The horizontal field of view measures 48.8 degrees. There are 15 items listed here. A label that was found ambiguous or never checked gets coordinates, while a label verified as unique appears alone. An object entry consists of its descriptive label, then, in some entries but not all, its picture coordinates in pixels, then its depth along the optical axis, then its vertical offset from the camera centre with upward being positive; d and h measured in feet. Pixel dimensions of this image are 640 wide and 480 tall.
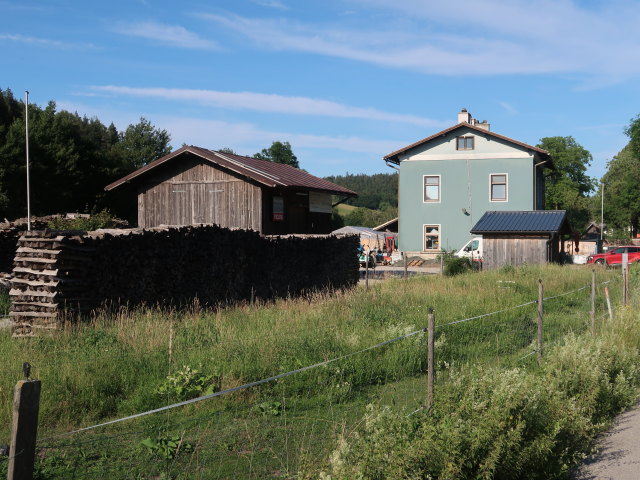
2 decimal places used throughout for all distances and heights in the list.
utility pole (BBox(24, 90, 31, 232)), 75.19 +2.03
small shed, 101.86 -0.46
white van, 127.78 -2.44
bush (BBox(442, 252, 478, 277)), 89.45 -3.83
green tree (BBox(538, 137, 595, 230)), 277.64 +24.16
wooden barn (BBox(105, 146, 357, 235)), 97.81 +6.32
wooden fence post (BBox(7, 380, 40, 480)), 10.52 -2.91
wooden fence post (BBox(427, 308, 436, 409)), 21.68 -3.70
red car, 134.92 -3.94
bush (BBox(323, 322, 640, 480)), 15.57 -4.92
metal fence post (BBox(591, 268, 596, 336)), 35.55 -4.07
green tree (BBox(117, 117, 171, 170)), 252.19 +36.46
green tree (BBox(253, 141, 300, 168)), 318.45 +37.79
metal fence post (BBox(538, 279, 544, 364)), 31.09 -3.73
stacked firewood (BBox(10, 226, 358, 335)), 40.63 -2.33
